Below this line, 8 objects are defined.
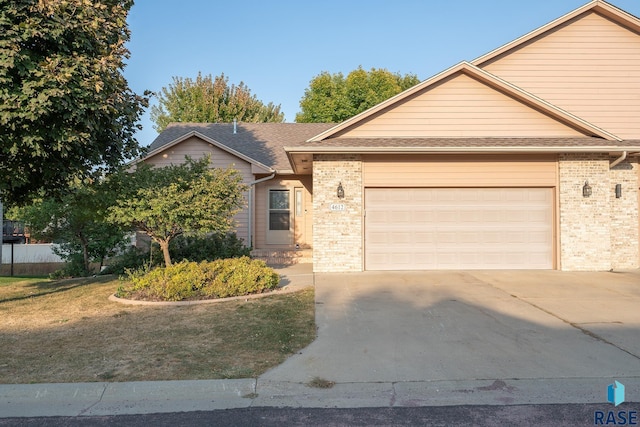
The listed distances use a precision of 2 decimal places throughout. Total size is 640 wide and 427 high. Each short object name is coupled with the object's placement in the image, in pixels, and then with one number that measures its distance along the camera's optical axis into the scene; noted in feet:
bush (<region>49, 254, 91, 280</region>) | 45.88
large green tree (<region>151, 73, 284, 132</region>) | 111.14
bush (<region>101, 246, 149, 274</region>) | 43.21
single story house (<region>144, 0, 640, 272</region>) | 38.65
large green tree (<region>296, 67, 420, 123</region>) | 110.11
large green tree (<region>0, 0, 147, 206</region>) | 19.34
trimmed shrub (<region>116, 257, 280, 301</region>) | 28.35
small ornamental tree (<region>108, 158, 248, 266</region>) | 30.30
